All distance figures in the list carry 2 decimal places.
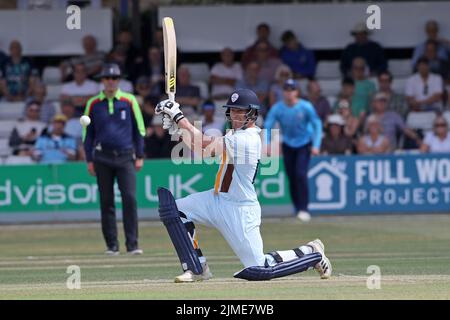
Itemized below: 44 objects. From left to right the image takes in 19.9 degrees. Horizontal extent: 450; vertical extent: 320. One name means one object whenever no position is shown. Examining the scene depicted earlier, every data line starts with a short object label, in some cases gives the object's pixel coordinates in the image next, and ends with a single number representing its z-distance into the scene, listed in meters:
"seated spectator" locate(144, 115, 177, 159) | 21.08
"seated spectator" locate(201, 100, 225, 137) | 21.25
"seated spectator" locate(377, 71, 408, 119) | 22.44
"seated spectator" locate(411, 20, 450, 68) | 23.19
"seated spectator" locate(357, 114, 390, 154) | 21.08
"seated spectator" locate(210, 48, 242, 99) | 22.92
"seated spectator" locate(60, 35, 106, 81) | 22.89
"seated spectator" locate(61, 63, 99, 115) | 22.20
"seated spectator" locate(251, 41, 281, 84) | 22.92
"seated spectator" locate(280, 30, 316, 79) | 23.16
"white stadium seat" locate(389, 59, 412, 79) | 23.92
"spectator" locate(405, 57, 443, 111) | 22.47
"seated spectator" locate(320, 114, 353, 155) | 21.06
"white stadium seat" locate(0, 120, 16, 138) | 21.97
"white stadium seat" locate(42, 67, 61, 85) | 23.59
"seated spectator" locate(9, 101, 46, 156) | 21.05
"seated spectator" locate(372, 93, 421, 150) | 21.66
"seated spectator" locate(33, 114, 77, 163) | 20.69
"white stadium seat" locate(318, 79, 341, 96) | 23.16
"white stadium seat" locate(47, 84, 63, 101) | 22.95
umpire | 15.01
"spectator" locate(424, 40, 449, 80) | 22.97
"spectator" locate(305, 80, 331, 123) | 21.92
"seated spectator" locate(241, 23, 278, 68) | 23.20
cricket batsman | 10.75
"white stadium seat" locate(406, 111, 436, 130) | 22.06
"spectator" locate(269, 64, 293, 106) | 21.73
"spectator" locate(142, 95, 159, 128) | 21.52
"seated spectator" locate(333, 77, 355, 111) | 22.20
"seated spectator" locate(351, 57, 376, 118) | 22.36
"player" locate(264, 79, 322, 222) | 18.84
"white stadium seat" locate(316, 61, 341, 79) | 23.73
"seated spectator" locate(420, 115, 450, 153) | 21.05
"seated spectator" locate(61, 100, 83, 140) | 21.39
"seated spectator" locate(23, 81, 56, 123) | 21.97
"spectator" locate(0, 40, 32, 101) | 22.89
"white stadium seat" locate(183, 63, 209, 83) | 23.88
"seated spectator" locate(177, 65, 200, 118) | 22.15
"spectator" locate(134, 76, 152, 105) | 22.06
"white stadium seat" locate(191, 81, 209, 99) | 22.84
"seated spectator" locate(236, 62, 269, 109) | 22.59
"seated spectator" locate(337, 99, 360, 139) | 21.42
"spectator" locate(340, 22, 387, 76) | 23.16
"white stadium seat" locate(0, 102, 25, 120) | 22.61
